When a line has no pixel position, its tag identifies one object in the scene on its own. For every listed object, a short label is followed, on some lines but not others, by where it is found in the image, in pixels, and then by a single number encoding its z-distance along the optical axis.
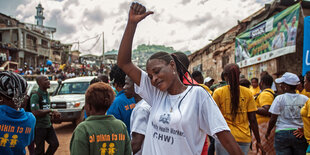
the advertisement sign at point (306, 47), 6.14
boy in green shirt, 1.90
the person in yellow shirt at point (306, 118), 3.23
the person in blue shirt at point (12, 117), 2.20
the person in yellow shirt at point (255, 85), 6.52
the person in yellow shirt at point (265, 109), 4.39
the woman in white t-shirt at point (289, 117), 3.62
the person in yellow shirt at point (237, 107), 3.21
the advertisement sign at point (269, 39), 7.42
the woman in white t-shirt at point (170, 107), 1.60
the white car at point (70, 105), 8.77
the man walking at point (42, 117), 4.38
